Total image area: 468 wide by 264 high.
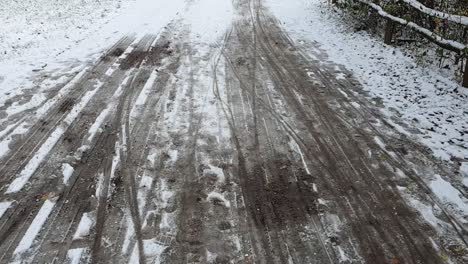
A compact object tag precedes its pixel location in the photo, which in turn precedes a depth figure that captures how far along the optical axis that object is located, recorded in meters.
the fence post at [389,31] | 11.97
